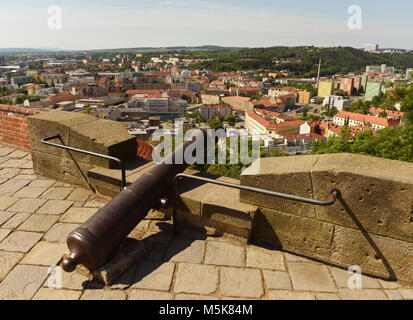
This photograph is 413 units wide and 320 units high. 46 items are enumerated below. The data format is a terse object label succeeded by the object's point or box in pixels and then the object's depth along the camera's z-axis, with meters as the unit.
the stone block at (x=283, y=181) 2.16
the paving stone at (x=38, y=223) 2.78
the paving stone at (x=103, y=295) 1.93
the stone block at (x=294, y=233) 2.22
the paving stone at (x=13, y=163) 4.37
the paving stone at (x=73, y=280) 2.04
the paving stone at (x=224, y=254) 2.29
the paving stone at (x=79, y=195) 3.35
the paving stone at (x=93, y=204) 3.18
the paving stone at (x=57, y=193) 3.39
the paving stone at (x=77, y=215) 2.92
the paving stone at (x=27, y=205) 3.10
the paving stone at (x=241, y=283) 1.98
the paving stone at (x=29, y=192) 3.43
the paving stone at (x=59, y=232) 2.62
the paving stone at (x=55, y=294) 1.94
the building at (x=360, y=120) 47.75
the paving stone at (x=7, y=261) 2.19
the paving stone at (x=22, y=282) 1.97
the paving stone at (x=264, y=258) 2.26
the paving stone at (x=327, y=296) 1.94
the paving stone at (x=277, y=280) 2.05
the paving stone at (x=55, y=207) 3.08
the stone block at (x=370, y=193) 1.86
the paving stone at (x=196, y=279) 2.01
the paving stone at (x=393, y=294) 1.93
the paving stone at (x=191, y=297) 1.93
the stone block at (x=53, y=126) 3.48
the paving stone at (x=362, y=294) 1.93
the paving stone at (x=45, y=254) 2.32
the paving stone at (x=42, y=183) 3.69
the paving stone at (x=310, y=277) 2.04
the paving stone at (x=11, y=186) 3.51
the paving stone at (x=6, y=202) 3.16
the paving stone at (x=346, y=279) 2.04
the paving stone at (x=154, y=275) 2.05
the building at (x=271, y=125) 52.09
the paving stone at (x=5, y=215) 2.90
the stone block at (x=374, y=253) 1.97
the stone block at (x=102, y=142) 3.22
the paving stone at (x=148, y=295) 1.94
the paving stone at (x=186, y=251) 2.34
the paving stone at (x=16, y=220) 2.80
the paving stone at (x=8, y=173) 3.99
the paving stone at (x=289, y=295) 1.94
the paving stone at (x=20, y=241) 2.48
